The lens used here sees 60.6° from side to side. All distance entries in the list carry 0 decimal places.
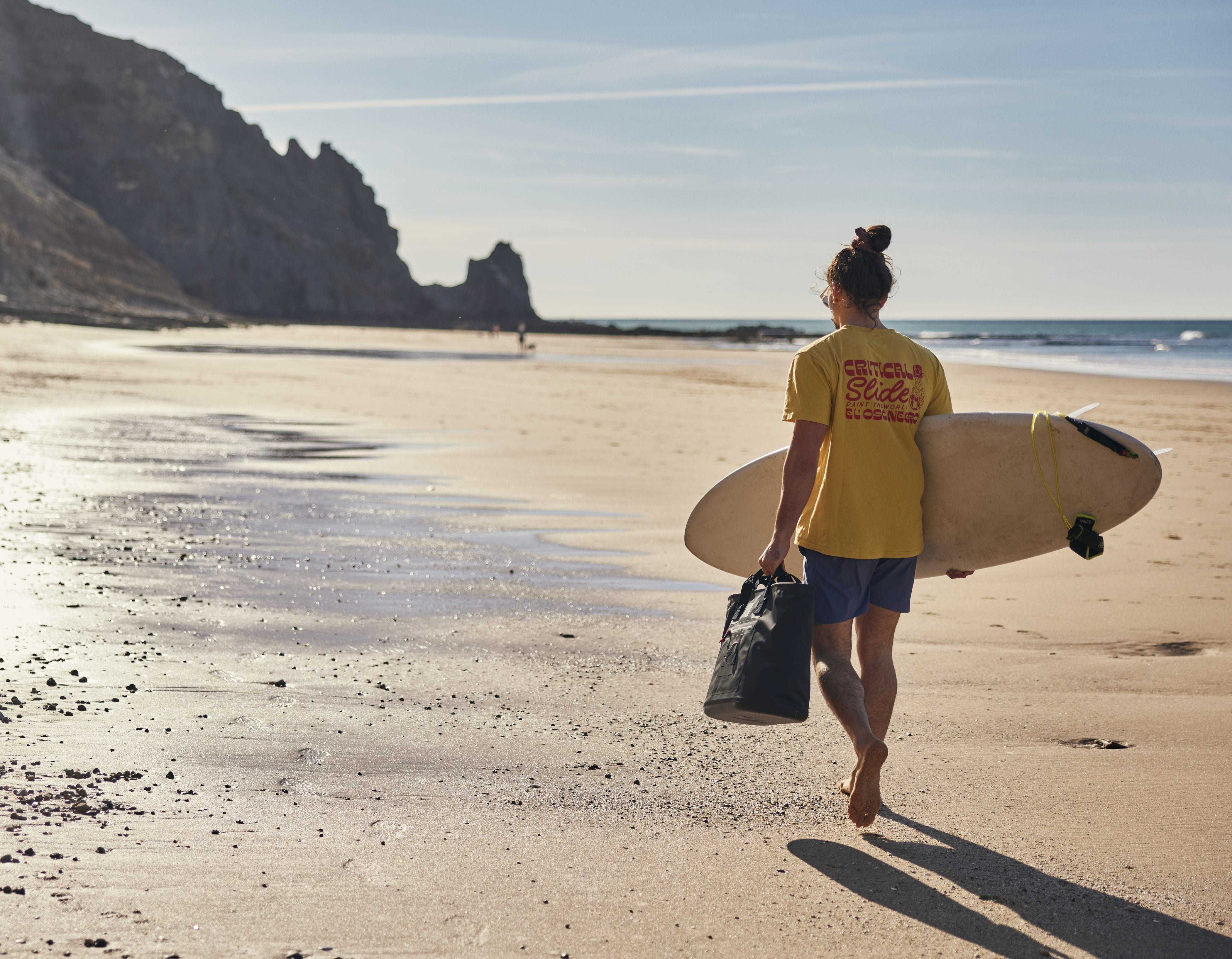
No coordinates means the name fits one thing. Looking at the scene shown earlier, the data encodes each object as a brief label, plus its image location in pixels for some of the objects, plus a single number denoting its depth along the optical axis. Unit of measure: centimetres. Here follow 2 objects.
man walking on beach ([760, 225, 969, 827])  314
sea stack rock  15338
